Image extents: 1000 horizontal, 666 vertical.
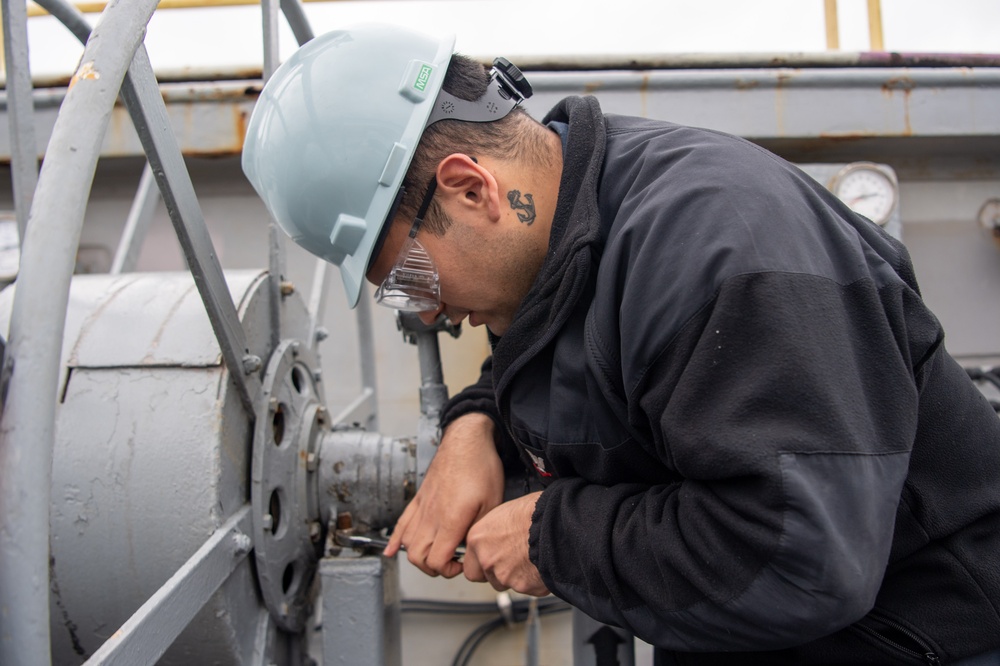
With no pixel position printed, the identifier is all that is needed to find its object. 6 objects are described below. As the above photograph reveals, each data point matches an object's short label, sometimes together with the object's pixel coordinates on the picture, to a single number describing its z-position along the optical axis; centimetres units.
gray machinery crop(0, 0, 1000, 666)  60
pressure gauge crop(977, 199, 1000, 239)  223
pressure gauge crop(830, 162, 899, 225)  212
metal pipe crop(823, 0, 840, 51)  240
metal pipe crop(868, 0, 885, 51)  238
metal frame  57
